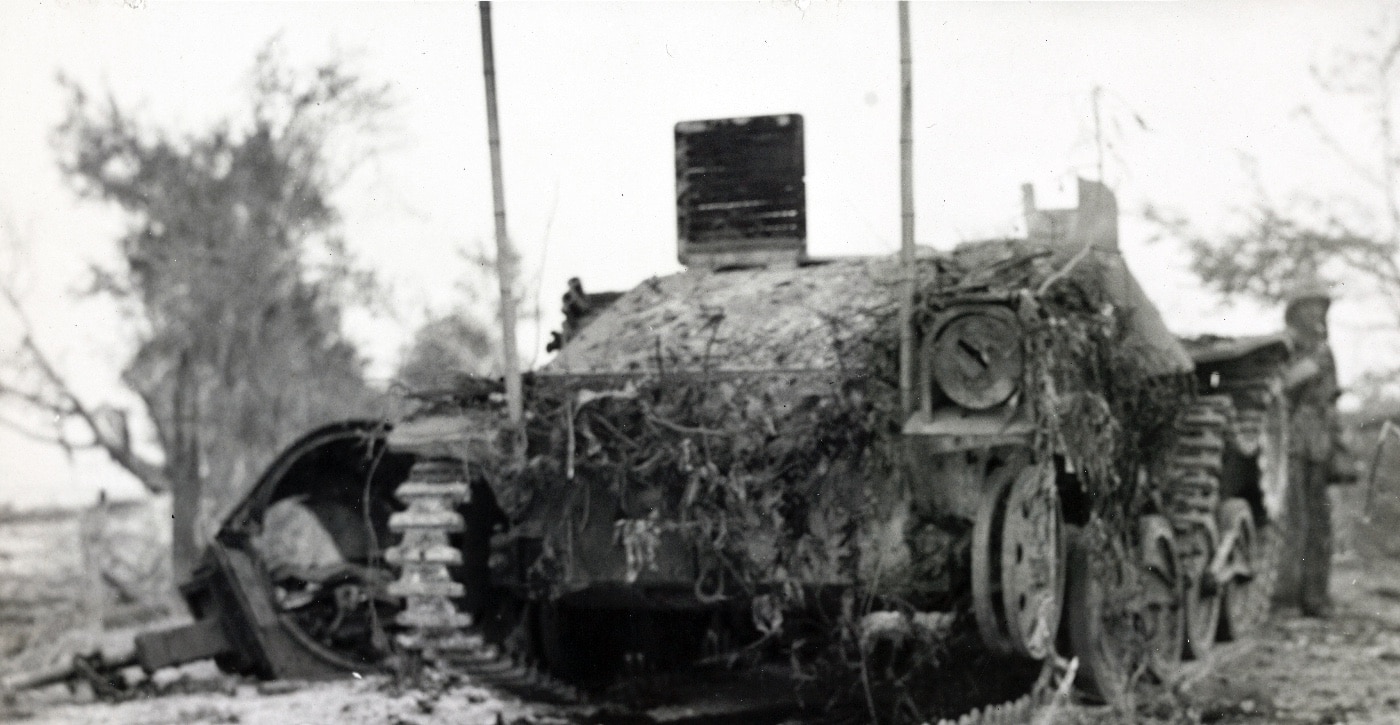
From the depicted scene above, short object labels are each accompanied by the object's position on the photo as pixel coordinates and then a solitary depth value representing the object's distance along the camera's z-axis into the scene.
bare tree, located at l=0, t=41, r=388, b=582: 15.48
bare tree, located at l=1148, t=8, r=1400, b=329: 12.86
